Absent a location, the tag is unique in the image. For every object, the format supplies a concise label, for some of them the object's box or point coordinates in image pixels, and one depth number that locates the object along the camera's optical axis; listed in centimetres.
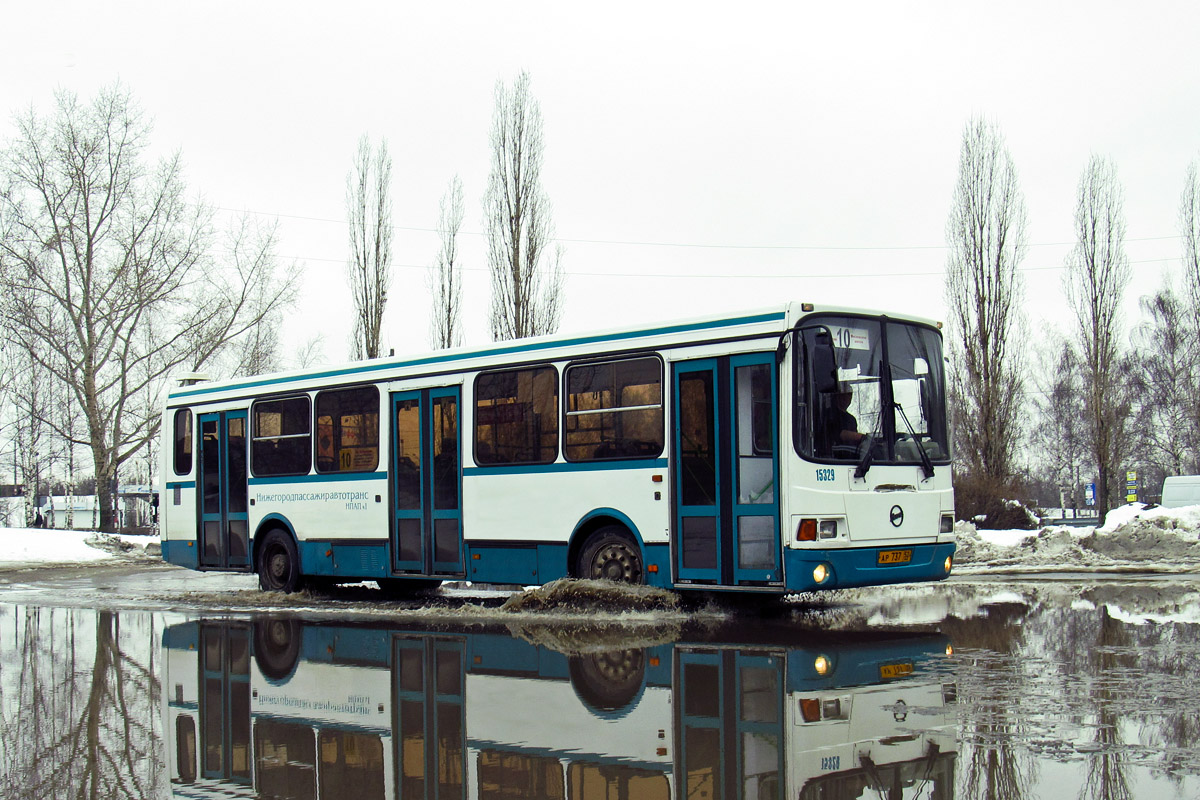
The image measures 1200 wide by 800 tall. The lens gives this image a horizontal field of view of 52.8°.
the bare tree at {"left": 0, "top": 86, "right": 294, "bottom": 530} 3775
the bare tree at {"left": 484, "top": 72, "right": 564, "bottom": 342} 3453
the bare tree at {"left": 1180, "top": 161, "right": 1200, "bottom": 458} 4059
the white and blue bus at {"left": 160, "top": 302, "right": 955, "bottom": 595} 1181
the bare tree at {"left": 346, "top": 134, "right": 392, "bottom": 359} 3728
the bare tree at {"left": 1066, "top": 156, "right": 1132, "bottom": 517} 3753
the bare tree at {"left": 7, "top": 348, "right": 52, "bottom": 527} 4808
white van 2653
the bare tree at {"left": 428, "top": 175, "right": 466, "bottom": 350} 3675
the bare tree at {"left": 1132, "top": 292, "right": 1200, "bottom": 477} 7056
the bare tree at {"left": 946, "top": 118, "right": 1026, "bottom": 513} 3347
